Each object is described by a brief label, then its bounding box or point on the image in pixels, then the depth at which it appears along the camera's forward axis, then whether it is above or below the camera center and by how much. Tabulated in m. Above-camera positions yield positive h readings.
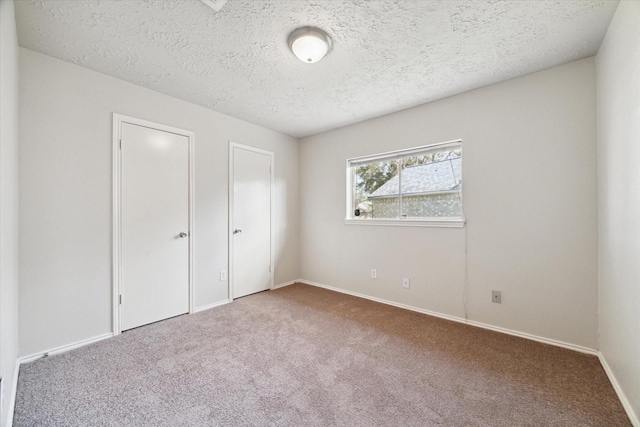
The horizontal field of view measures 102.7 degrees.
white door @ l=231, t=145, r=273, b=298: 3.41 -0.08
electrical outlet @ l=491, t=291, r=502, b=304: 2.46 -0.80
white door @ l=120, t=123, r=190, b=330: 2.48 -0.10
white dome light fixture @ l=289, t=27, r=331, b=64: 1.76 +1.22
